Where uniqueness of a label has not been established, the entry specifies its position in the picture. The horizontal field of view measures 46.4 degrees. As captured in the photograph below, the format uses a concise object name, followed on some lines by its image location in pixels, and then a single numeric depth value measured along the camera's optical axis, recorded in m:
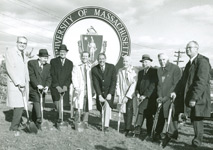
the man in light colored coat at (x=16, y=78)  5.37
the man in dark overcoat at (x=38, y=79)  6.02
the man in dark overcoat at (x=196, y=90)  4.67
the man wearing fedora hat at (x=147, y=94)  5.75
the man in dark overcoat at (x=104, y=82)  6.34
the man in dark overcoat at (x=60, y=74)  6.38
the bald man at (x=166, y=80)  5.41
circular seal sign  7.96
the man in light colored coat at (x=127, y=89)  6.08
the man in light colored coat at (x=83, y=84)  6.46
